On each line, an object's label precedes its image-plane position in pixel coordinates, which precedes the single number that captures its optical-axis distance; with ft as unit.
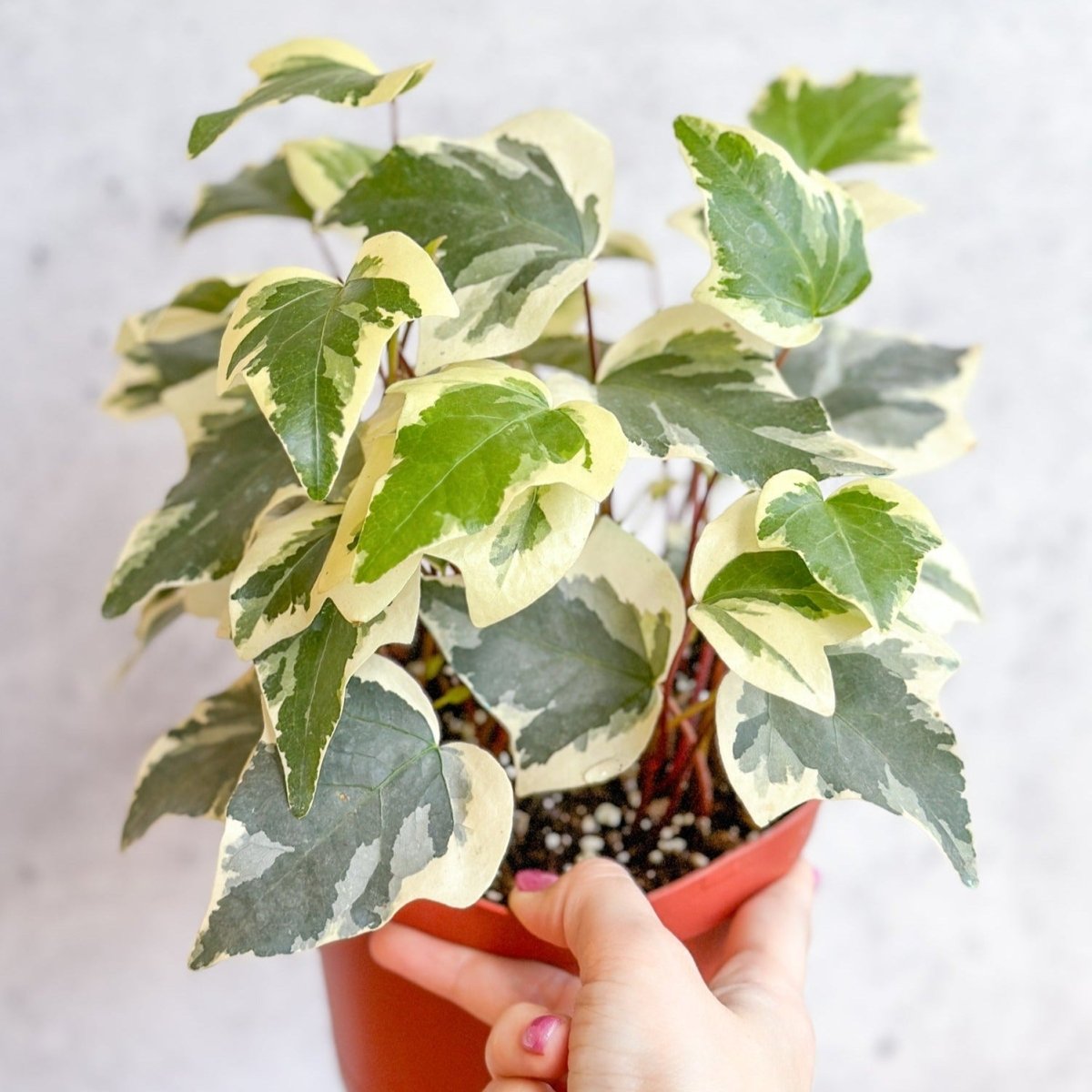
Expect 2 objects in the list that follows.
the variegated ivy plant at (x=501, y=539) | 1.58
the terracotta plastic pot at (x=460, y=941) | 2.12
